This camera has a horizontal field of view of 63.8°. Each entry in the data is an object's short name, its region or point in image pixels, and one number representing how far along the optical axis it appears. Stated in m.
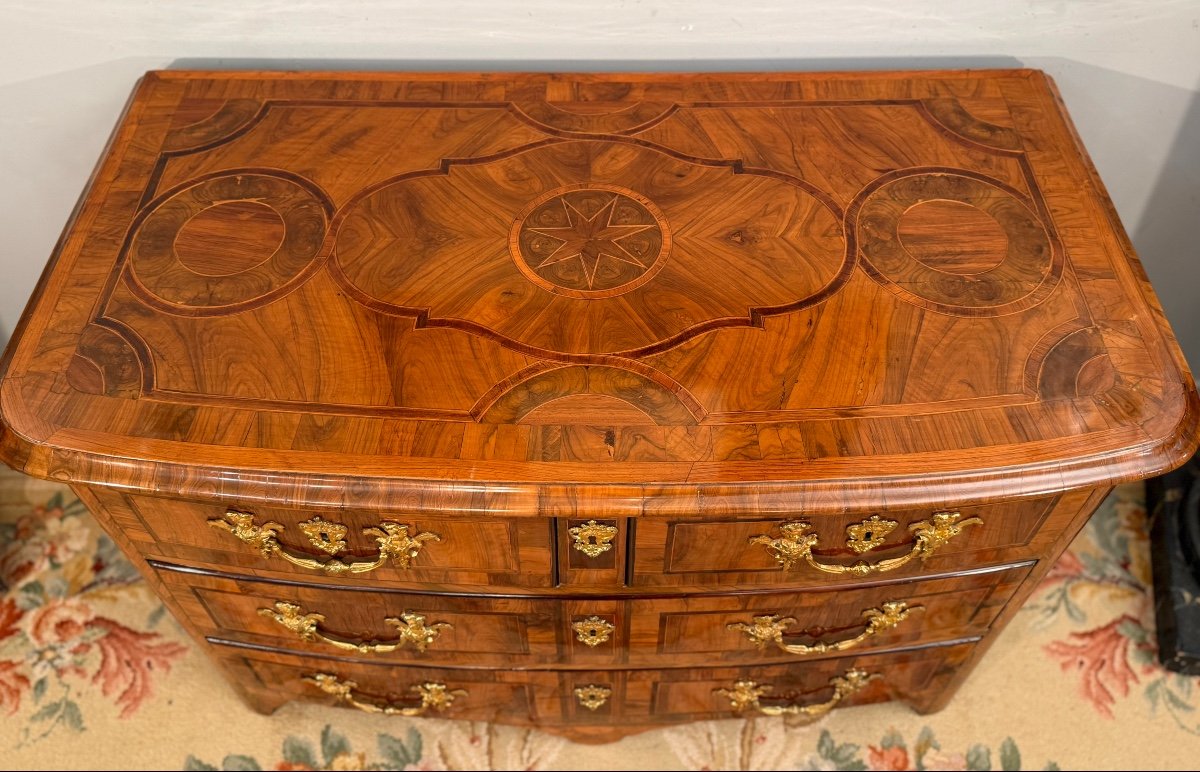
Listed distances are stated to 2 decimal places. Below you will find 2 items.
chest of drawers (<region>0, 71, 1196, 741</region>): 0.71
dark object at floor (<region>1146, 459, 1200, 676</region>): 1.23
